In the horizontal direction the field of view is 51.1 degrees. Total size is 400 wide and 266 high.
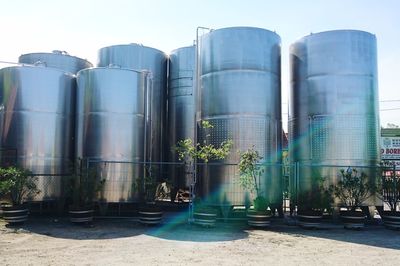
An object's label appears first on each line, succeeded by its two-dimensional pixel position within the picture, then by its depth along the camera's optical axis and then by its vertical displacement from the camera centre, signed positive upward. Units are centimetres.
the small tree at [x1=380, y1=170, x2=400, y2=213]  1525 -63
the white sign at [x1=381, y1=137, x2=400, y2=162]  4164 +251
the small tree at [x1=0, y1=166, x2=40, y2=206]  1438 -43
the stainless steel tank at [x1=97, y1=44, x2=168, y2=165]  2142 +546
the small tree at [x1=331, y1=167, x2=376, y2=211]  1537 -62
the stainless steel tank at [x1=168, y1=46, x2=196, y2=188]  2188 +373
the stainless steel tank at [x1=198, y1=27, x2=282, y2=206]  1630 +267
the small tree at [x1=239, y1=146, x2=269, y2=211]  1470 -6
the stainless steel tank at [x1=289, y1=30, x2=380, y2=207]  1669 +269
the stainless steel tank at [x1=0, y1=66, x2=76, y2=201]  1670 +197
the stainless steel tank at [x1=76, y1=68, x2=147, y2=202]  1655 +177
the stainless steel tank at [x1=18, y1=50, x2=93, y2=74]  2162 +581
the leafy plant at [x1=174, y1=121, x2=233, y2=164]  1530 +84
